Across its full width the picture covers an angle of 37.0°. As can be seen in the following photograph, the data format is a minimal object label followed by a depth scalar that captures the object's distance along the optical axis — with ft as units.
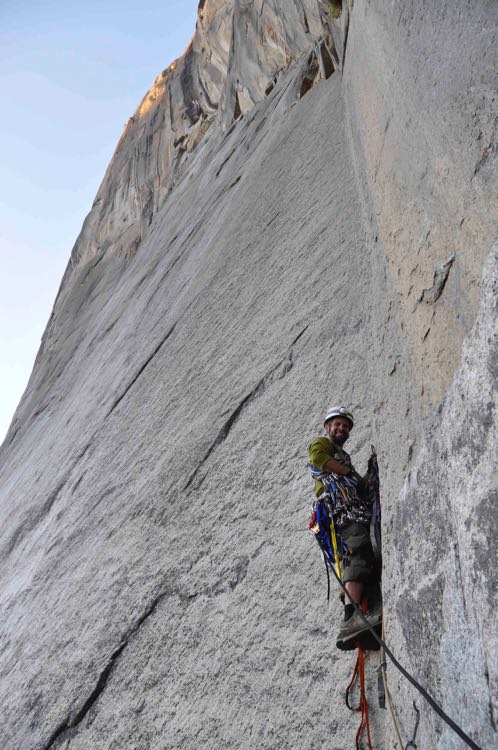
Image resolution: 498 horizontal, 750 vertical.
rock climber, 9.37
